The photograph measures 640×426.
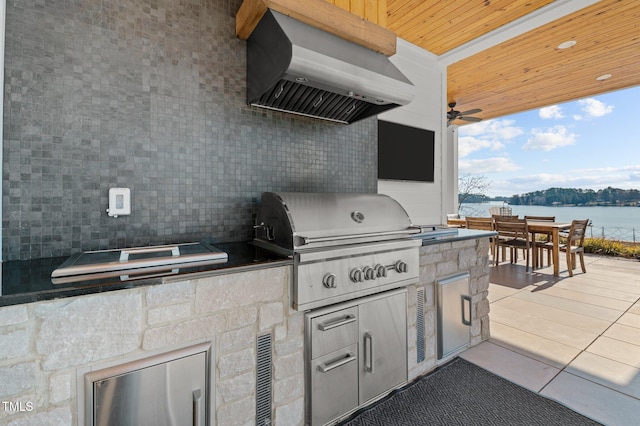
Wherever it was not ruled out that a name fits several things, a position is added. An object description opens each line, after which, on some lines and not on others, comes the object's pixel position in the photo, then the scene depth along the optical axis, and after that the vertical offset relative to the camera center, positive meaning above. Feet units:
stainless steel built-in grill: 4.49 -0.51
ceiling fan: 17.40 +6.47
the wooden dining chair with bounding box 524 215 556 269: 16.12 -1.96
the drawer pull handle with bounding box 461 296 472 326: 7.41 -2.61
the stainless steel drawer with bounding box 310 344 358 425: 4.66 -3.01
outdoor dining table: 14.82 -0.96
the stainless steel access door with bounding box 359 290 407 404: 5.22 -2.61
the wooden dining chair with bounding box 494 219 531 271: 15.71 -1.29
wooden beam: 4.86 +3.75
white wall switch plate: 4.68 +0.23
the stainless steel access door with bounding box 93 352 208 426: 3.15 -2.22
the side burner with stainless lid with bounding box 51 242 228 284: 3.29 -0.62
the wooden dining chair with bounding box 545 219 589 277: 15.01 -1.69
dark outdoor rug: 5.20 -3.91
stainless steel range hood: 4.74 +2.67
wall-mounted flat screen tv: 9.23 +2.25
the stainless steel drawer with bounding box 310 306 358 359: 4.66 -2.06
